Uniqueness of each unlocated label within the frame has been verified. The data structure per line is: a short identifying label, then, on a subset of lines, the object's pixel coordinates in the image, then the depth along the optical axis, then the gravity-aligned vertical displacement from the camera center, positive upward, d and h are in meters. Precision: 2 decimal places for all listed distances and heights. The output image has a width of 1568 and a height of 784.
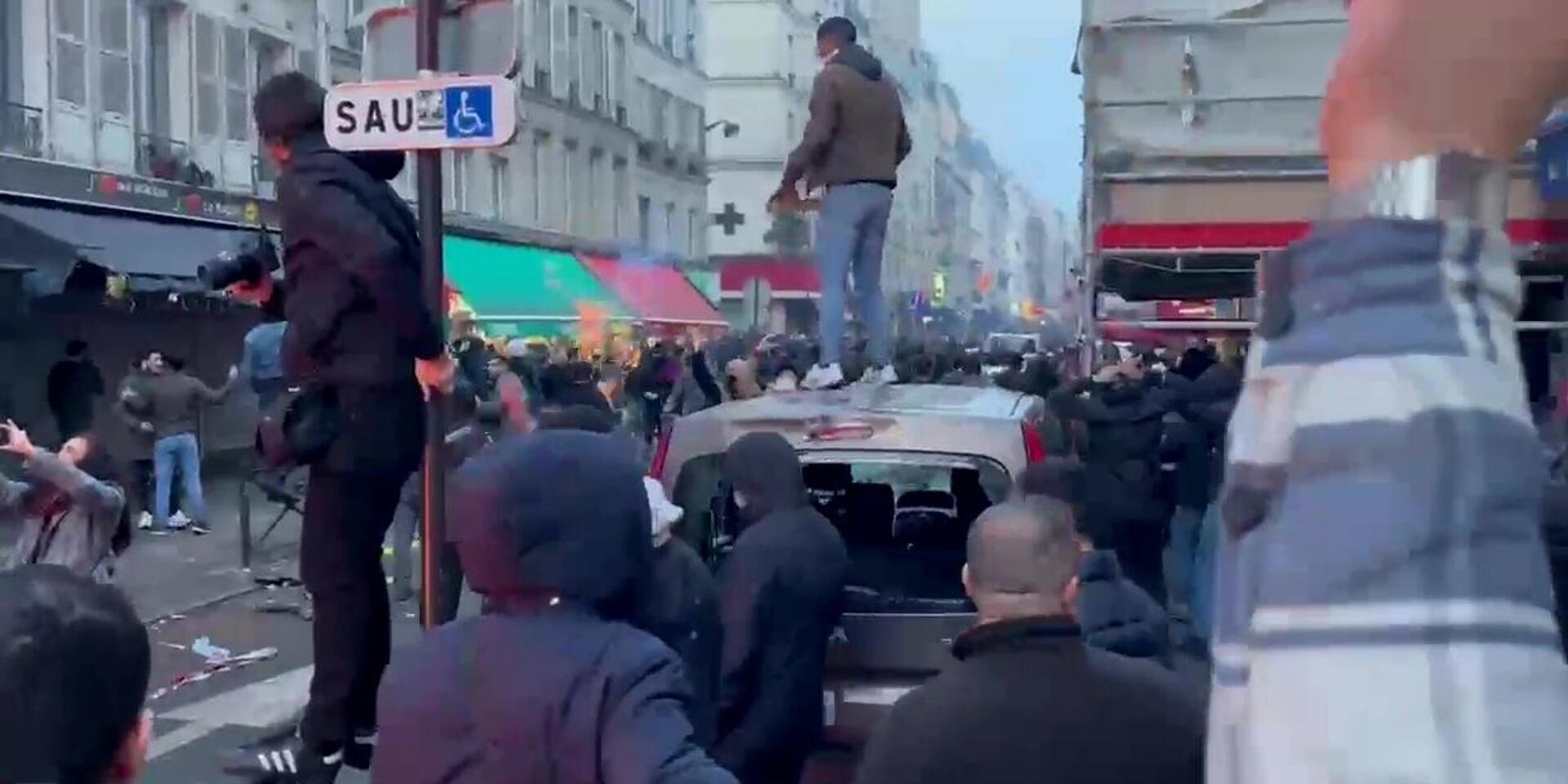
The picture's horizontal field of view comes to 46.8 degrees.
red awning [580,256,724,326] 40.09 +0.35
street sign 5.31 +0.58
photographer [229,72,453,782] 4.68 -0.19
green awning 29.78 +0.39
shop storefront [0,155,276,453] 17.36 +0.38
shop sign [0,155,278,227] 18.30 +1.27
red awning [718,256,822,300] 61.72 +1.15
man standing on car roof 8.44 +0.70
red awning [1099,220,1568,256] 10.17 +0.40
